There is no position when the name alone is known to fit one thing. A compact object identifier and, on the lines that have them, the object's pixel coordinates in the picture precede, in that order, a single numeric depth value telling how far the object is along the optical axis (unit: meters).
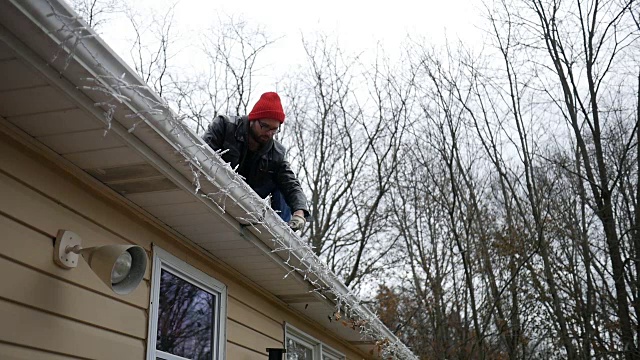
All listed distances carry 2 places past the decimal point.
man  3.96
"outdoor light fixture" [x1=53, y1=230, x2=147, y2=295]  2.46
